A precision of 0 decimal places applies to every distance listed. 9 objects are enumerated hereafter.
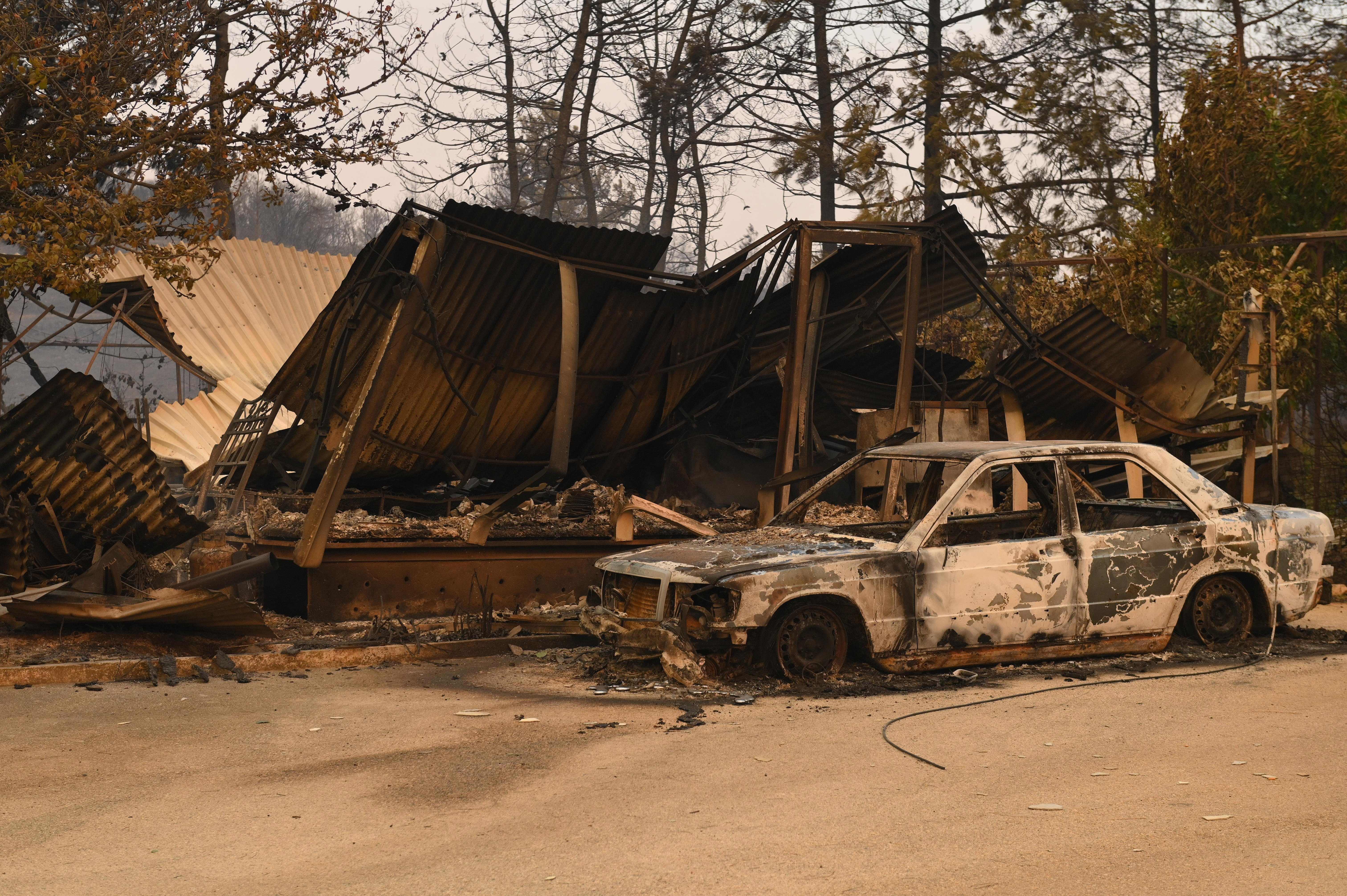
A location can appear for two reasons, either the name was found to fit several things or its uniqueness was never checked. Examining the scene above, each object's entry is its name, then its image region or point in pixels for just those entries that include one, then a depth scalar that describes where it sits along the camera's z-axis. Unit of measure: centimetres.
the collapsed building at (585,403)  1063
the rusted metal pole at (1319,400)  1252
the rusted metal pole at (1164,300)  1320
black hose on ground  607
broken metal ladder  1216
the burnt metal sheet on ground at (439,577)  1036
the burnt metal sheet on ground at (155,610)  841
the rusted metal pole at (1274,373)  1177
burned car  733
